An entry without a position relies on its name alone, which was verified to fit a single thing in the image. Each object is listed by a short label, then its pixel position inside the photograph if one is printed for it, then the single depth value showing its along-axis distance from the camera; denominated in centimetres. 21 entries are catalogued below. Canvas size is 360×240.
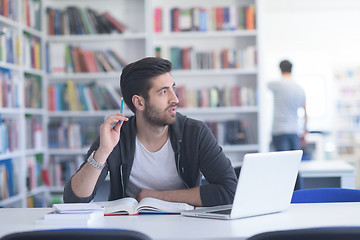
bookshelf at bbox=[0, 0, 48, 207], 396
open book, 169
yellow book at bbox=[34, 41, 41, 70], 464
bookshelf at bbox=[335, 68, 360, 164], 935
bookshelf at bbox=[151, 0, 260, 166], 487
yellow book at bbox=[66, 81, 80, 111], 488
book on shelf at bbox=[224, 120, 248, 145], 490
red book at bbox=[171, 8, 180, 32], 488
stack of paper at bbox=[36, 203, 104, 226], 154
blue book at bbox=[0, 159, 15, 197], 404
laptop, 153
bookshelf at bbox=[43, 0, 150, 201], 487
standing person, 459
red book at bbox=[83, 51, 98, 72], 488
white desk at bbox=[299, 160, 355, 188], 338
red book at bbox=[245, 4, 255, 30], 486
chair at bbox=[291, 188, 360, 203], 200
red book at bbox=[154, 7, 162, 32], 490
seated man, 212
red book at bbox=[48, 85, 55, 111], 489
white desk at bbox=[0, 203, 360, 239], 138
